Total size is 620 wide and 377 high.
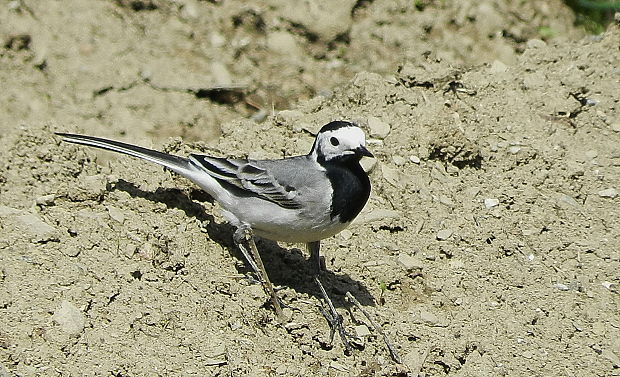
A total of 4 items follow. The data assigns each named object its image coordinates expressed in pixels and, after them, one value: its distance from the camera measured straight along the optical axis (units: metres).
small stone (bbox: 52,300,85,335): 11.00
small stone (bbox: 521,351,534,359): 11.98
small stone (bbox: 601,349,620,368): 11.91
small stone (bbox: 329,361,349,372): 11.64
